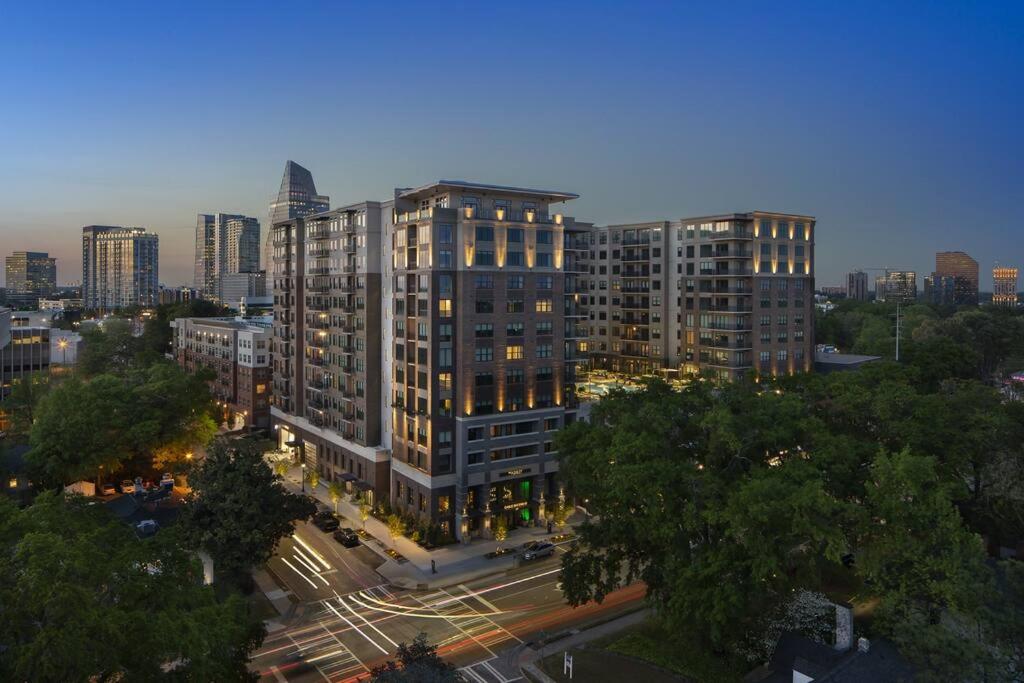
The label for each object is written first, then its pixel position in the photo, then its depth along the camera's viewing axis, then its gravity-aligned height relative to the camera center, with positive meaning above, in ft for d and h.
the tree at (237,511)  143.54 -49.18
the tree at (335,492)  211.61 -62.99
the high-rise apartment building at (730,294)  300.61 +4.80
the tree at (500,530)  181.68 -64.50
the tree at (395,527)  185.47 -65.00
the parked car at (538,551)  176.24 -68.37
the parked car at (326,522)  199.72 -69.08
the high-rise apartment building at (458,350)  191.31 -15.27
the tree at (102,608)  61.62 -33.07
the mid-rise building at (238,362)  329.93 -33.81
